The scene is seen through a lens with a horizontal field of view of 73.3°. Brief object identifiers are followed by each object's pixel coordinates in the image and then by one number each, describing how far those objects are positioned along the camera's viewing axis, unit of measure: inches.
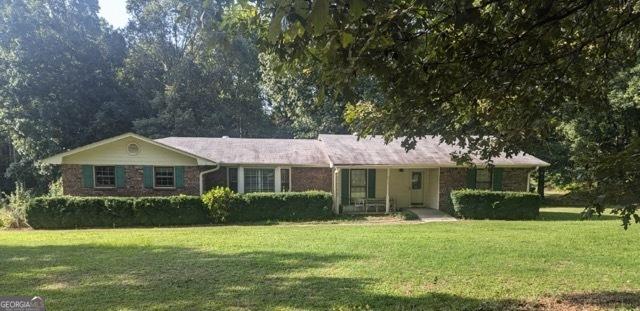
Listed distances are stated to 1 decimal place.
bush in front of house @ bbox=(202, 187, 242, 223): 642.8
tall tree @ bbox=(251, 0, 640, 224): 134.6
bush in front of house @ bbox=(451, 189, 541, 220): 689.0
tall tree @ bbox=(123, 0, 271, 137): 1294.3
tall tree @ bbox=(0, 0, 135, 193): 1176.8
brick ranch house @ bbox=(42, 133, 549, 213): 711.7
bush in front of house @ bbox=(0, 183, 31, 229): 627.8
